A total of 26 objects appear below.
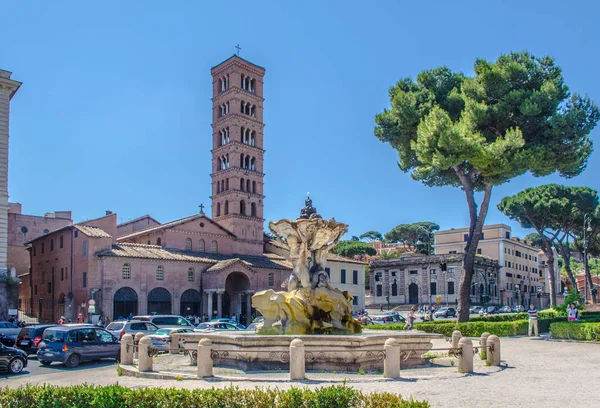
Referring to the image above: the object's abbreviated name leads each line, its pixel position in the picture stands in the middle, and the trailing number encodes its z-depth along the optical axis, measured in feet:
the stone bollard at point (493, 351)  53.67
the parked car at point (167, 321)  94.41
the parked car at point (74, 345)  61.57
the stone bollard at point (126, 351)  53.67
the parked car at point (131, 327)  78.84
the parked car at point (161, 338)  73.85
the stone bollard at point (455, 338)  61.72
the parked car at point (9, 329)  88.31
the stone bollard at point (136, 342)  56.39
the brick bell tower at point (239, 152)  205.16
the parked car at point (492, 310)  208.08
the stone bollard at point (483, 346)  55.01
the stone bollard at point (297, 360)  42.80
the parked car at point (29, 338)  77.41
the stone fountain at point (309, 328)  48.42
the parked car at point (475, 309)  217.52
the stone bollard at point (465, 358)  48.16
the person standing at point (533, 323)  97.60
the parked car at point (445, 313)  181.11
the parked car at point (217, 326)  91.43
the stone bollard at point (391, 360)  44.19
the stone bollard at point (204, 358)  45.16
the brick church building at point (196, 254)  151.23
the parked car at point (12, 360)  57.06
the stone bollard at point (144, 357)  49.14
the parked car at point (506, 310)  225.56
